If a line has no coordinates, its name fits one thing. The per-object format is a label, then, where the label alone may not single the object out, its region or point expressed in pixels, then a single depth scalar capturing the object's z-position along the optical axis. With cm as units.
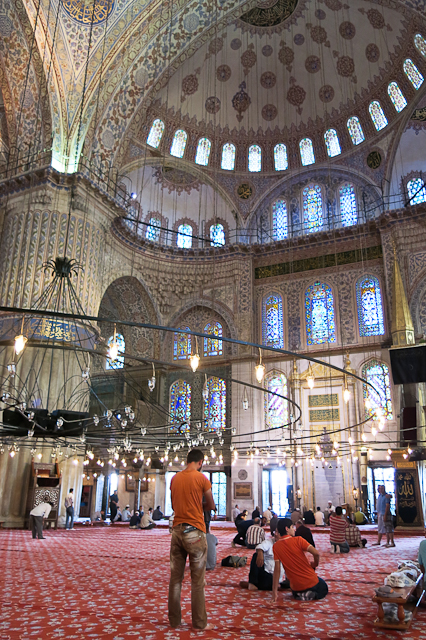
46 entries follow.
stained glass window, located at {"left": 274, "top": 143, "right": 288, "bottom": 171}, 1970
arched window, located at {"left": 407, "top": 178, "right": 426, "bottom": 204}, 1677
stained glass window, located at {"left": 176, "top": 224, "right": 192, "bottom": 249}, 1994
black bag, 659
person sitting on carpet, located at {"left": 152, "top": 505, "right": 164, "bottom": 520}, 1674
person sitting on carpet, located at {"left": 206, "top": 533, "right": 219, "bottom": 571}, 618
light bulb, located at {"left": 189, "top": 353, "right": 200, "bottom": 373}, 620
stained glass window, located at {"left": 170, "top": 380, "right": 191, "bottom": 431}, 1867
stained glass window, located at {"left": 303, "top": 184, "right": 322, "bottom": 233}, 1870
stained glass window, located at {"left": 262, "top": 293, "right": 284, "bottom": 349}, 1812
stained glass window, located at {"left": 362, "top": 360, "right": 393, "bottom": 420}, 1568
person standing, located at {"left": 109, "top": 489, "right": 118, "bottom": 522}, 1639
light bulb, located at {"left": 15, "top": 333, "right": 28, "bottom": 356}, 619
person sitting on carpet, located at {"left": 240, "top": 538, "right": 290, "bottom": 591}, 488
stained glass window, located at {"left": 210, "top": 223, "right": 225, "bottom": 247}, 1975
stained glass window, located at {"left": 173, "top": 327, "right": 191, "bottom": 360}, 1900
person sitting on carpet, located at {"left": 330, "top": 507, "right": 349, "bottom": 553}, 802
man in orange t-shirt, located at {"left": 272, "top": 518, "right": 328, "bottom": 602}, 432
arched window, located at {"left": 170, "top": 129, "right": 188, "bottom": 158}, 1933
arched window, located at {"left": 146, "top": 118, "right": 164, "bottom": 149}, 1870
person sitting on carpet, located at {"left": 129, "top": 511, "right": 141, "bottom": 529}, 1436
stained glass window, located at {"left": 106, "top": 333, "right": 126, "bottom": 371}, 1956
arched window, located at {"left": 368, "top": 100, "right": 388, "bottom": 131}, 1769
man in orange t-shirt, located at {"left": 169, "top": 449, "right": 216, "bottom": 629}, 336
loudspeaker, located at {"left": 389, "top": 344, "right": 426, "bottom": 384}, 1434
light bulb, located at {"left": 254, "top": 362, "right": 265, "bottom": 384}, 733
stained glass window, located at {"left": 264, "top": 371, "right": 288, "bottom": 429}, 1733
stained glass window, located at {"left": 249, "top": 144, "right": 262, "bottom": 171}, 1998
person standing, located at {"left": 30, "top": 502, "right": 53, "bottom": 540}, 988
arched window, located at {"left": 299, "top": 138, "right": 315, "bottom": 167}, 1930
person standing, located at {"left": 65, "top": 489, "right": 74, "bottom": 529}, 1278
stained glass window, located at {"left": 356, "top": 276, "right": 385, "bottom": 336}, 1670
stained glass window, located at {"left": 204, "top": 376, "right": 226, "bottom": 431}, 1798
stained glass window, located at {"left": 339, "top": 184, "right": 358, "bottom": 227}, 1812
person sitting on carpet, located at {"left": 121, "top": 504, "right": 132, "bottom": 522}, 1702
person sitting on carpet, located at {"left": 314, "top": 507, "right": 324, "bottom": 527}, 1419
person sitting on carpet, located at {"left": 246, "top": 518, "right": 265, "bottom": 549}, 731
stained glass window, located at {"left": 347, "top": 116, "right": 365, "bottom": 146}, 1828
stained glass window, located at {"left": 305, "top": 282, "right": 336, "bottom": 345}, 1744
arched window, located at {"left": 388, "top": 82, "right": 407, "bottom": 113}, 1700
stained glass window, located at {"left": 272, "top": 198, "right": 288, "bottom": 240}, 1916
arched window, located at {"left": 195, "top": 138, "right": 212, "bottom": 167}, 1975
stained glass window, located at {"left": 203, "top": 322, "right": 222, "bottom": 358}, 1877
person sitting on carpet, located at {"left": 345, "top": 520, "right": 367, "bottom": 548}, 904
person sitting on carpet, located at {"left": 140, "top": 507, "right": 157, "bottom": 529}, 1407
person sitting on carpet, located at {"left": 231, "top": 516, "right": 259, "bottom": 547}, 842
